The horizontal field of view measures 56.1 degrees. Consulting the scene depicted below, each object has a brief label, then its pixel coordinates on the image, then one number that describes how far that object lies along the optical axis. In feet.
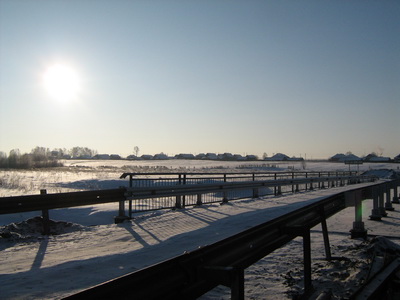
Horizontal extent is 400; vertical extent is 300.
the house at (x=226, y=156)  579.15
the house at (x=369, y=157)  489.95
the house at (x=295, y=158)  578.25
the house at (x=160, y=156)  582.35
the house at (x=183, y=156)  643.86
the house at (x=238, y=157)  564.30
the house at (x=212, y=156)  591.37
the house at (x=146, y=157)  607.86
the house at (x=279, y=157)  573.37
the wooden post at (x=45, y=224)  30.58
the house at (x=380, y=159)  456.04
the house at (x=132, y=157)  616.47
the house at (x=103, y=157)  639.35
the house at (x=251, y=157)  570.87
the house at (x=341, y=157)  474.66
